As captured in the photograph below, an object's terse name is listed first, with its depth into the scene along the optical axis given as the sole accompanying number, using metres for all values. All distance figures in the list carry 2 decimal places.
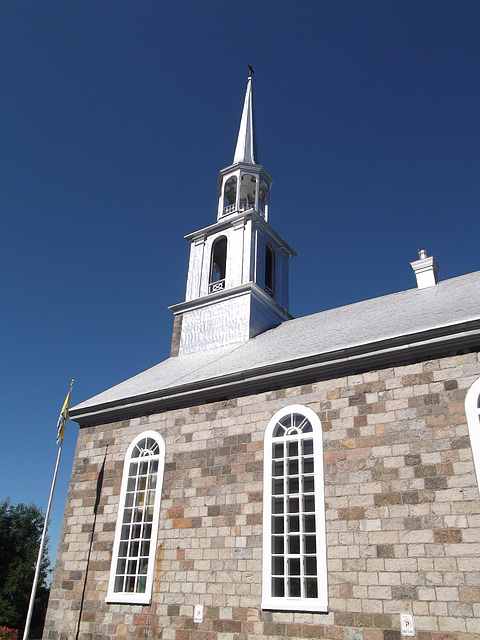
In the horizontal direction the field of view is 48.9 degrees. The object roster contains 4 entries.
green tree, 33.22
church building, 8.11
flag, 13.88
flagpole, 12.41
